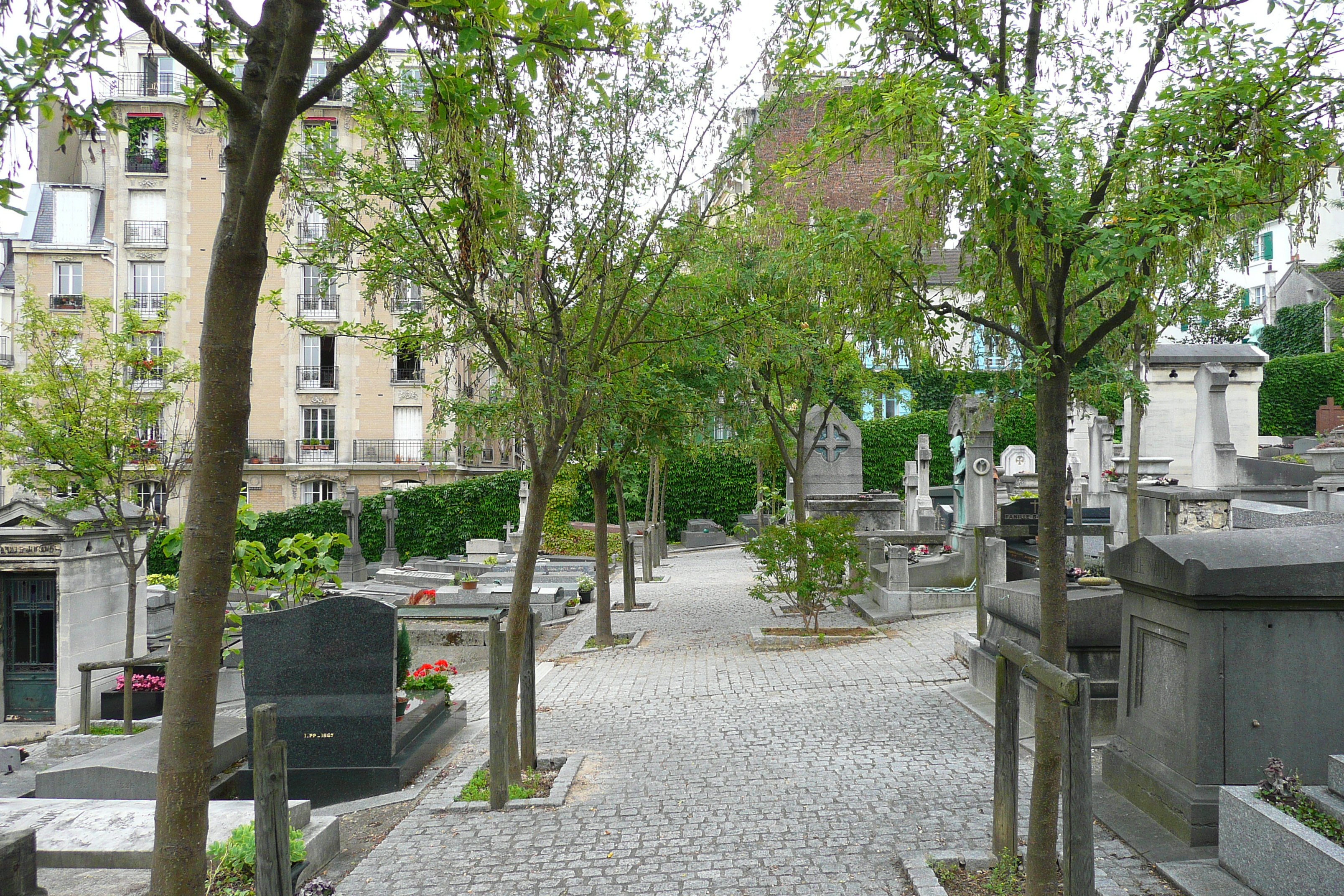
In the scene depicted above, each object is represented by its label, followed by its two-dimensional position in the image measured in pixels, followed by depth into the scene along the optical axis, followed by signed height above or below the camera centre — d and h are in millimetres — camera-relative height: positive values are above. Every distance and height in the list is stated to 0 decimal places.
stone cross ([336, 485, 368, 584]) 25781 -3100
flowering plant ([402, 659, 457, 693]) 9477 -2443
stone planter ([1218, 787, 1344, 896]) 3773 -1791
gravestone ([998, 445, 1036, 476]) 28047 -378
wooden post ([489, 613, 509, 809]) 6445 -2088
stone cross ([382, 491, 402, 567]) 28328 -2747
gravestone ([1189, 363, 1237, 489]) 18609 +222
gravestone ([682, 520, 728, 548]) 33781 -3278
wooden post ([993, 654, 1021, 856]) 4738 -1601
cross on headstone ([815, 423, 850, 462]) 23828 +78
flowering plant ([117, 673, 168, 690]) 11242 -2943
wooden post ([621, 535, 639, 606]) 17875 -2470
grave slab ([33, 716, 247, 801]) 6816 -2502
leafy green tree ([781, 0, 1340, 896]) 4547 +1504
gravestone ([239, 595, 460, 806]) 7430 -2014
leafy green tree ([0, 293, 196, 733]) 13047 +381
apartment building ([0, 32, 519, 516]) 37156 +5948
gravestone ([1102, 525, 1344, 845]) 4859 -1158
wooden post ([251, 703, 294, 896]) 4094 -1649
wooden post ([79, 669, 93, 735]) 9656 -2690
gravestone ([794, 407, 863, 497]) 23984 -455
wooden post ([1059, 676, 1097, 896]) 3664 -1437
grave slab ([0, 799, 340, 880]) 5375 -2392
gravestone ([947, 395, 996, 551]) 17172 -636
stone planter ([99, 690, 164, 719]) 11188 -3213
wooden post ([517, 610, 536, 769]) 7262 -2092
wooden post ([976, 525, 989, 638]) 10352 -1619
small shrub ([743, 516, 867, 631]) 13000 -1624
